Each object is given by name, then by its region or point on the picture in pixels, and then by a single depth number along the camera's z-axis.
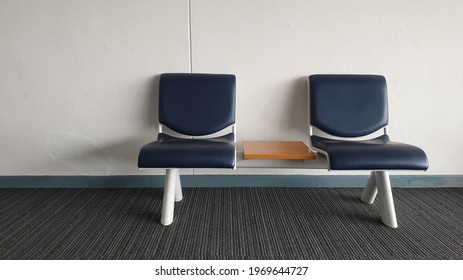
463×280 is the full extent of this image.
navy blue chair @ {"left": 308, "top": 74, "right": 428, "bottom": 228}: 1.73
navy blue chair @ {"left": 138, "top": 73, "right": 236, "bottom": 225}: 1.75
